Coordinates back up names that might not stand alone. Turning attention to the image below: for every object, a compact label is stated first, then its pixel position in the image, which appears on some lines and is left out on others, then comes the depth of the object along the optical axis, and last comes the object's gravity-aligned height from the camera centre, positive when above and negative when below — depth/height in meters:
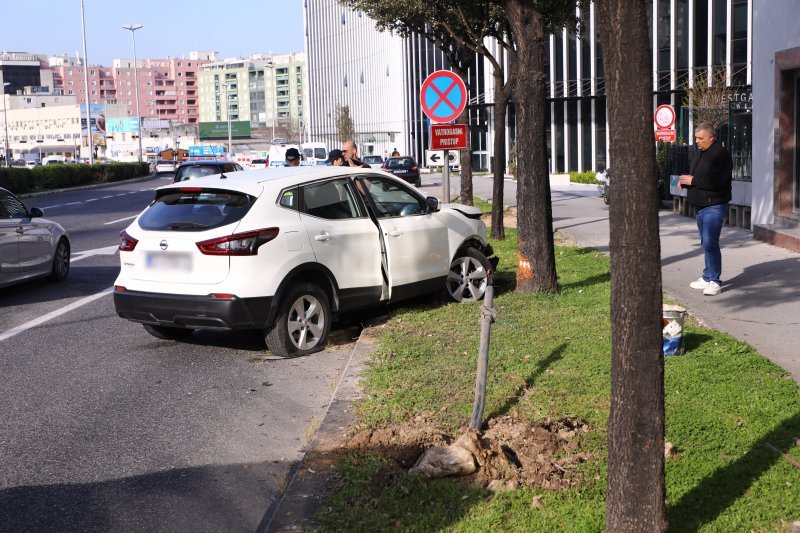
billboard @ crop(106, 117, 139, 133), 141.75 +6.73
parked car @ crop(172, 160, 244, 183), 21.89 -0.01
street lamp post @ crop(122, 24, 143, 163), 94.44 +13.56
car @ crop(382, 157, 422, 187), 46.91 -0.36
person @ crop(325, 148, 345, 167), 15.02 +0.08
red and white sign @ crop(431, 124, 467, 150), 14.73 +0.34
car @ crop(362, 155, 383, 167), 52.31 +0.09
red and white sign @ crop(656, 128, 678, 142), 27.16 +0.44
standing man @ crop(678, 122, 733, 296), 10.70 -0.45
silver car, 12.68 -0.96
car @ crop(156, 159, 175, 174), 81.50 +0.18
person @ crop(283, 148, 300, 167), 16.02 +0.13
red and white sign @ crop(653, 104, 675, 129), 27.62 +0.97
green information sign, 153.75 +5.91
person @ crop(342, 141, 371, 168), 15.27 +0.15
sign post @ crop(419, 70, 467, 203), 14.70 +0.93
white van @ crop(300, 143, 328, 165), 46.14 +0.59
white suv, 8.48 -0.80
